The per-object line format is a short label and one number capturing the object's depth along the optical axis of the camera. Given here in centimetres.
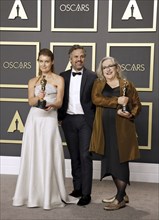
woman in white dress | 324
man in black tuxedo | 336
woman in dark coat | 315
